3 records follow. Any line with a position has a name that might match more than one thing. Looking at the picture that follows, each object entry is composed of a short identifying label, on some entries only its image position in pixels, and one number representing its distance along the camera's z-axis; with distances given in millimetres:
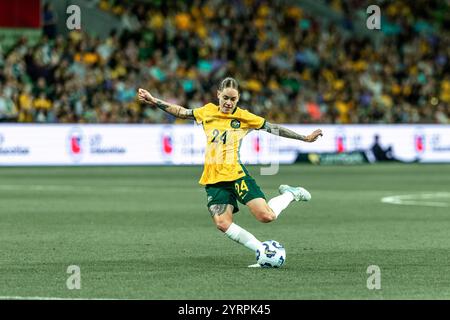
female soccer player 12945
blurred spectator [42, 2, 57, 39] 37062
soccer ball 12672
